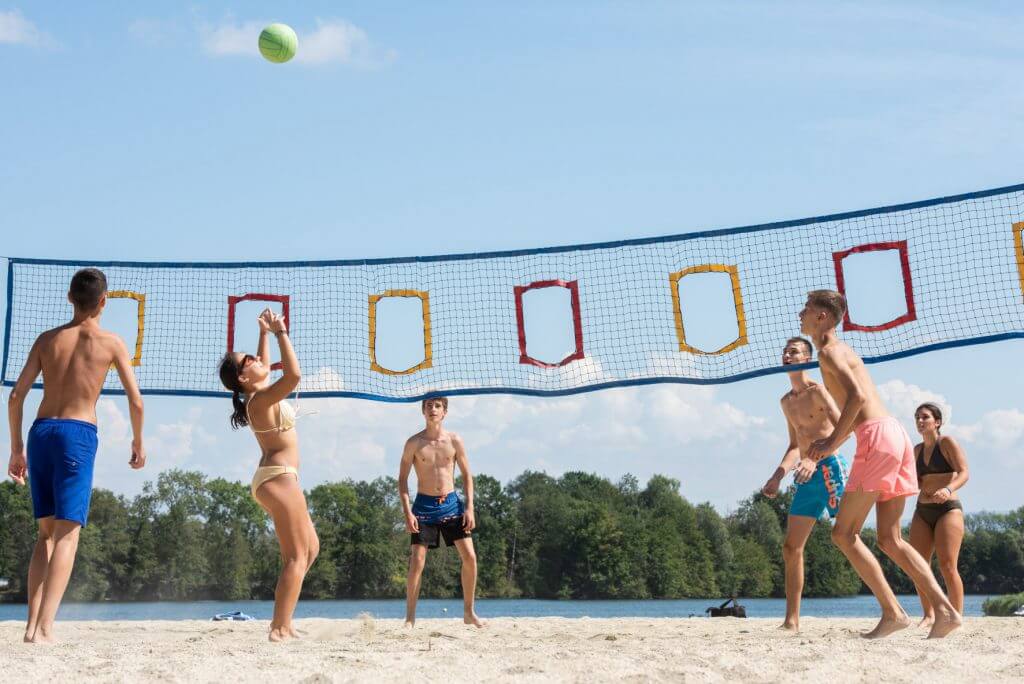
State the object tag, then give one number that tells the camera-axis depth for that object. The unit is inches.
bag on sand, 644.9
